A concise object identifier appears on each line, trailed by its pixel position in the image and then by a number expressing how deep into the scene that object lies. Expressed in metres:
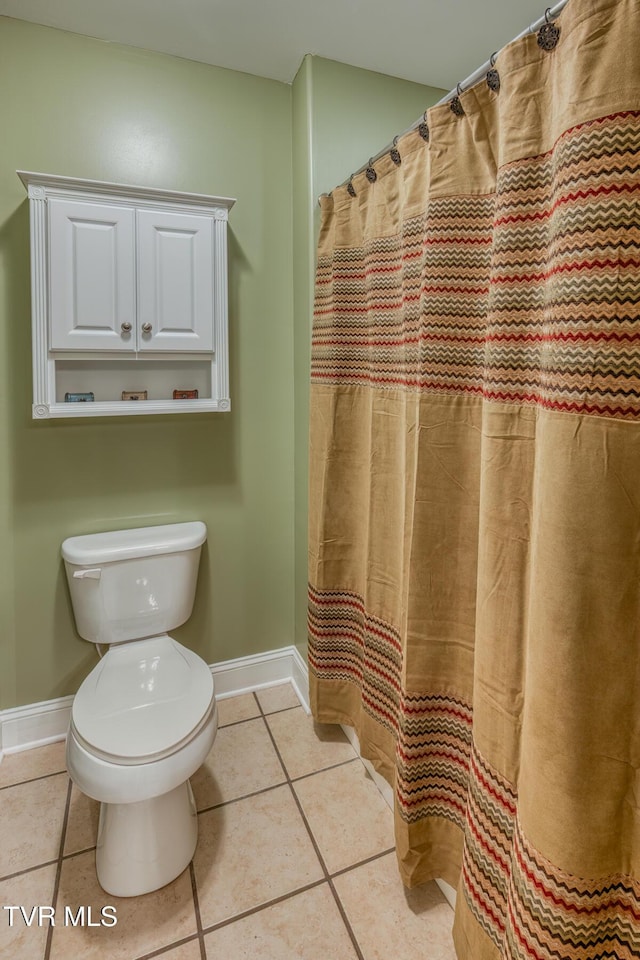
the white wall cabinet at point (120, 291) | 1.55
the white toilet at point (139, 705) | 1.23
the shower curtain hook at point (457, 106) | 1.02
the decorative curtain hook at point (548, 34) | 0.79
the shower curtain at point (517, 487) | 0.70
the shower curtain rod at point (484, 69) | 0.78
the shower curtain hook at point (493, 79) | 0.92
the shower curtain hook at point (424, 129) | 1.14
